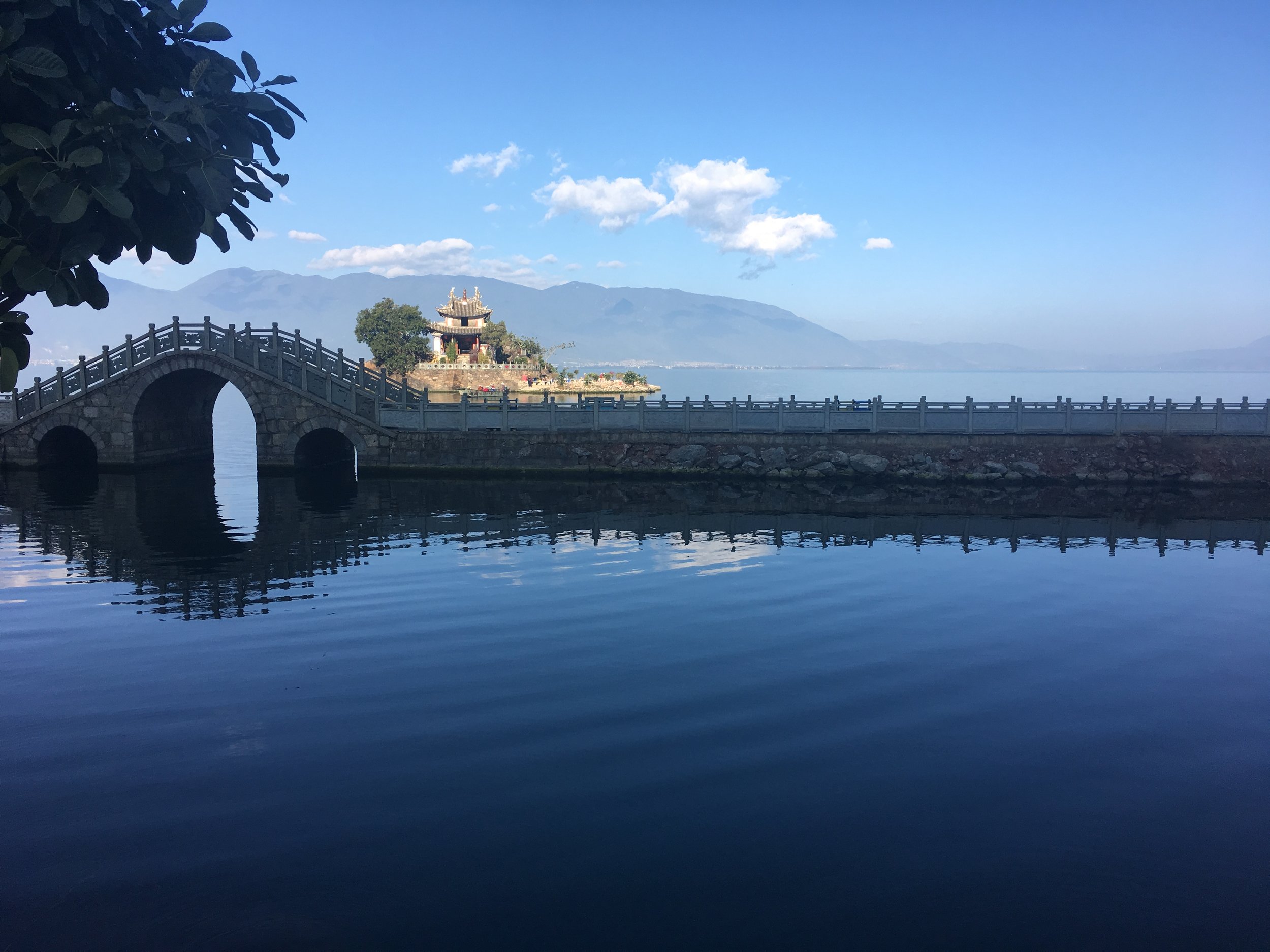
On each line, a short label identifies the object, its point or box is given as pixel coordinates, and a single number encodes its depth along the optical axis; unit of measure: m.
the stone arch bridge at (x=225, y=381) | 34.28
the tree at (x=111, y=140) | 5.42
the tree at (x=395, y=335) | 100.25
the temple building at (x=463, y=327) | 104.25
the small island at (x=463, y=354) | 96.50
